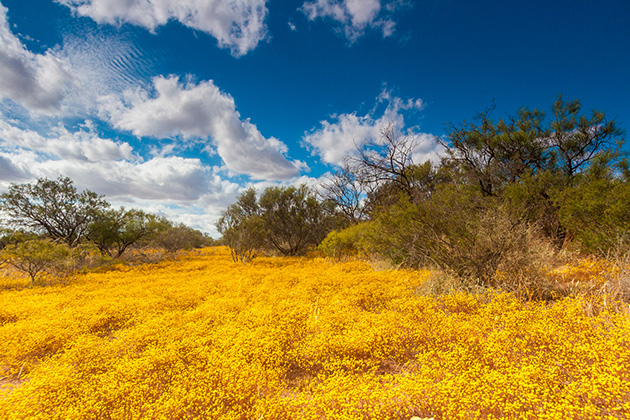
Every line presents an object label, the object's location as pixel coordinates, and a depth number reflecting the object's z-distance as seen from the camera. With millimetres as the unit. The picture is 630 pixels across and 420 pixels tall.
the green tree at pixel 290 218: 18062
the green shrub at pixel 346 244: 12656
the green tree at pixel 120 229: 16375
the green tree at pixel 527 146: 11211
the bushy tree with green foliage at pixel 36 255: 9594
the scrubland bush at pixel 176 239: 23984
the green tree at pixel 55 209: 14359
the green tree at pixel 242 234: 15531
